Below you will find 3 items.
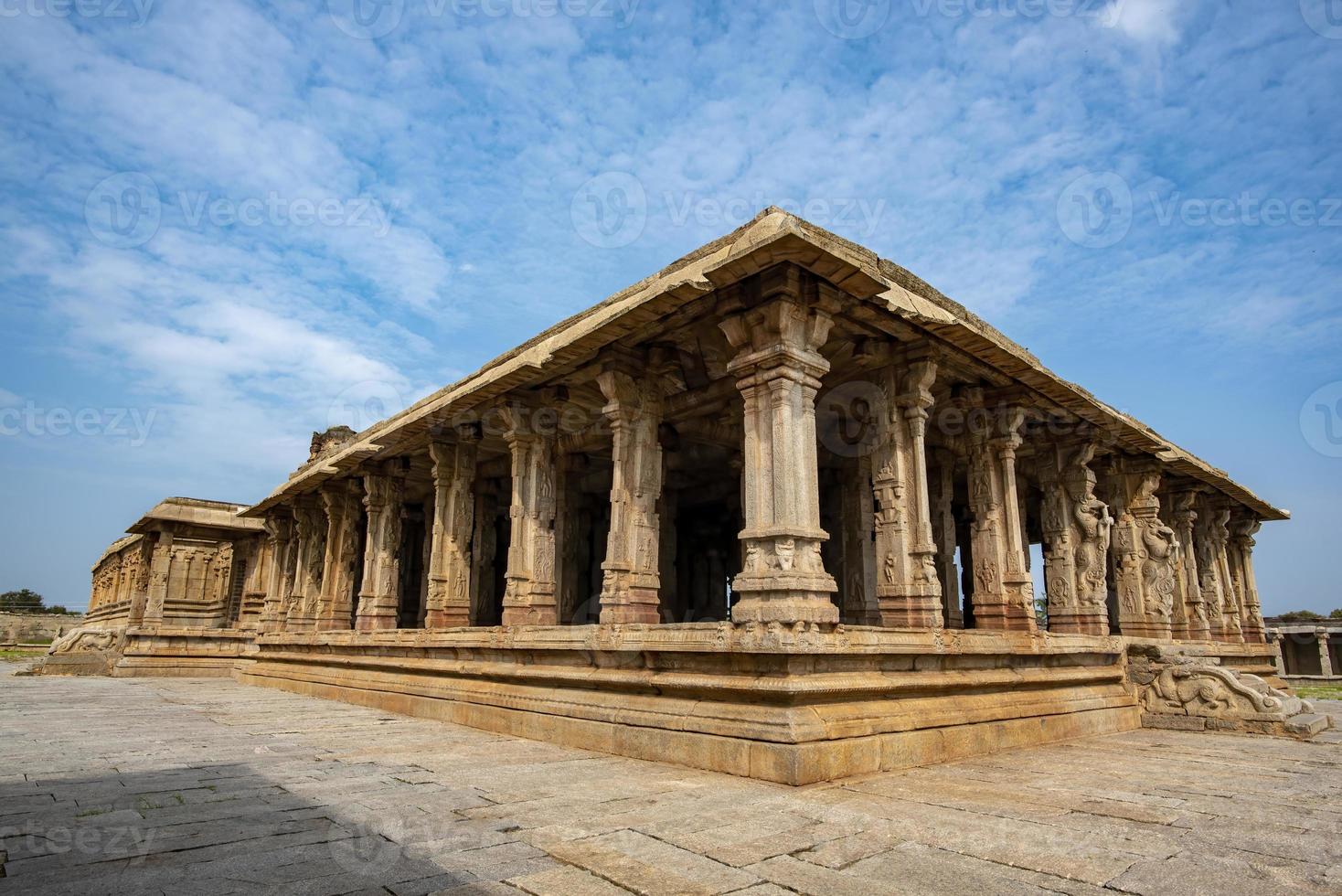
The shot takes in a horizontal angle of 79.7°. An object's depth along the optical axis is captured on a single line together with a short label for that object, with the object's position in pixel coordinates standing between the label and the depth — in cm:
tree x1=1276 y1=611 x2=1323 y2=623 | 3135
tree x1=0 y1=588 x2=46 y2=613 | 6506
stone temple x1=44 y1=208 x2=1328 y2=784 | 623
